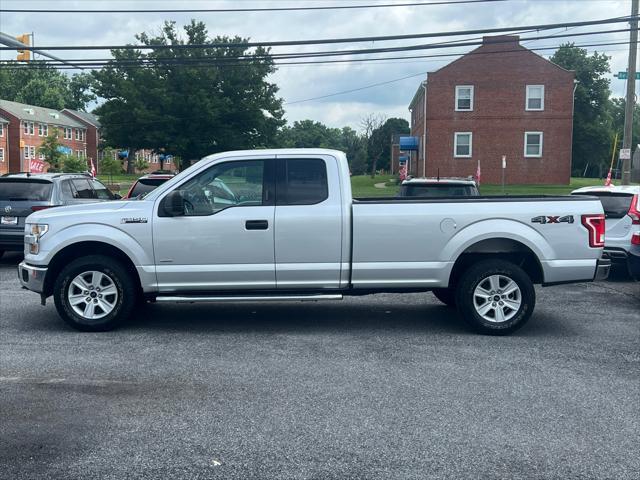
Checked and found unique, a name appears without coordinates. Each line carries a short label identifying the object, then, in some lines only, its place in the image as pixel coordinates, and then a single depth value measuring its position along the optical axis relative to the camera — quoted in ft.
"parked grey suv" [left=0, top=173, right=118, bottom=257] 42.09
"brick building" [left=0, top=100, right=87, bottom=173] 266.77
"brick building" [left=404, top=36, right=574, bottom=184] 149.48
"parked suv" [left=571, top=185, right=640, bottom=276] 37.19
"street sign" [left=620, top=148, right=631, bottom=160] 71.92
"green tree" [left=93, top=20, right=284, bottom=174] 181.06
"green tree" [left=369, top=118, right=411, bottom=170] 278.15
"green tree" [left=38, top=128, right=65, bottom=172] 216.72
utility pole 67.34
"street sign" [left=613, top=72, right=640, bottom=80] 70.61
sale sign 86.69
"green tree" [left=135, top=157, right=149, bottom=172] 283.38
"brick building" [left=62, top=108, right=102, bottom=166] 329.11
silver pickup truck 25.16
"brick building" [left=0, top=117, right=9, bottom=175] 262.47
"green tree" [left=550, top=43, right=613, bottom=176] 243.60
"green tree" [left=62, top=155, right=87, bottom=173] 198.11
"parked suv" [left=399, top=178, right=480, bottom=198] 38.17
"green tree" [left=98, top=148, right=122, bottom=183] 209.83
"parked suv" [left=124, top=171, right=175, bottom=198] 51.90
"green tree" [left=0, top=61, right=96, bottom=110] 338.75
